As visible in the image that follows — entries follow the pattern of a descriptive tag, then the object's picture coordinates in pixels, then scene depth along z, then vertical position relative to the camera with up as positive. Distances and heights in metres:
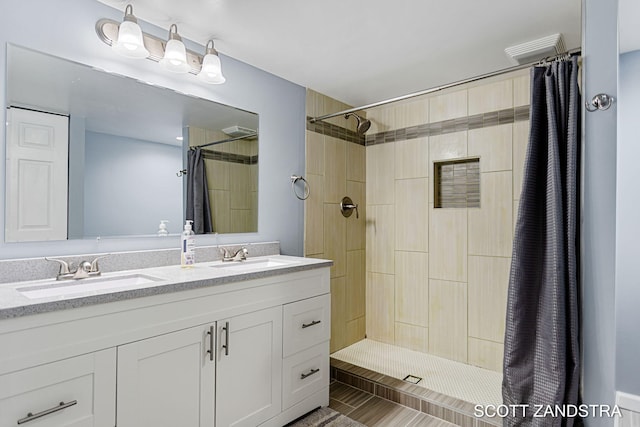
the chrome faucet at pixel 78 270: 1.56 -0.25
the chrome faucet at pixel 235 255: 2.21 -0.25
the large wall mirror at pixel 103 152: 1.51 +0.32
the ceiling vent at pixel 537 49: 2.03 +1.02
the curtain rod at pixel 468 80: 1.77 +0.80
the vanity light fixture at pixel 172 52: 1.71 +0.89
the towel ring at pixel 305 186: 2.70 +0.23
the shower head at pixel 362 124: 3.17 +0.84
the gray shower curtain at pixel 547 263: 1.63 -0.22
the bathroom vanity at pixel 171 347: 1.15 -0.55
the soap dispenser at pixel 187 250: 1.94 -0.19
